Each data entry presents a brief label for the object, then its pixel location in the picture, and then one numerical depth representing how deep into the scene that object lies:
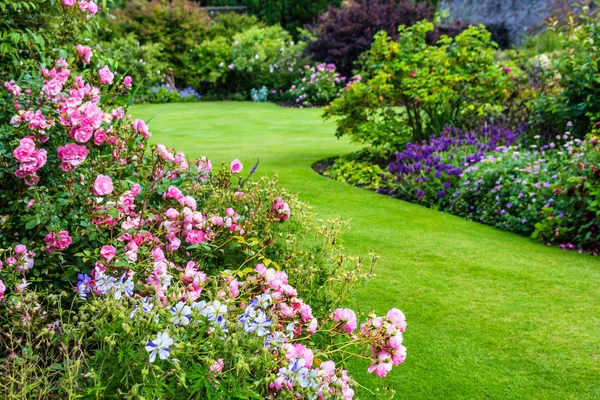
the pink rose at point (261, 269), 2.80
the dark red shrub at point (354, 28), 18.05
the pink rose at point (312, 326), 2.58
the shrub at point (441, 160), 7.06
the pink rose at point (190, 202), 3.20
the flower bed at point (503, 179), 5.65
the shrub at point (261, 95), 18.64
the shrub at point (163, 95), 17.84
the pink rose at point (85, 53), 4.05
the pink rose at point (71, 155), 2.83
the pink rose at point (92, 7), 4.19
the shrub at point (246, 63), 18.94
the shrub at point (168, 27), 19.88
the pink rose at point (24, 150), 2.69
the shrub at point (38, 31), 4.12
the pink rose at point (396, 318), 2.56
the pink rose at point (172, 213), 3.10
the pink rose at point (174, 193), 3.25
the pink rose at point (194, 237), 3.12
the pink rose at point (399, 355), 2.55
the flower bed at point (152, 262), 2.12
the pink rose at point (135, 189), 3.10
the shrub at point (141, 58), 18.14
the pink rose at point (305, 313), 2.66
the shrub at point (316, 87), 17.06
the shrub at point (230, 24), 22.11
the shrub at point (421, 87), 8.44
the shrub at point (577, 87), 7.60
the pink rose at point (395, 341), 2.53
